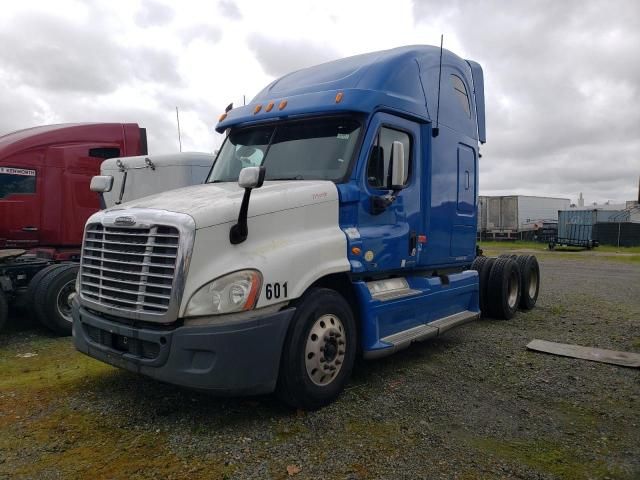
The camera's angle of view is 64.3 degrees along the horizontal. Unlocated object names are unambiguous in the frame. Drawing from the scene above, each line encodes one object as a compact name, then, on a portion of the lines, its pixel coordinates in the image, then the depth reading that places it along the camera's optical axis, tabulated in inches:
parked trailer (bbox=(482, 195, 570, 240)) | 1459.2
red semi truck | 291.3
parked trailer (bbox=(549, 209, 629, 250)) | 1240.8
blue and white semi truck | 152.6
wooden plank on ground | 238.1
